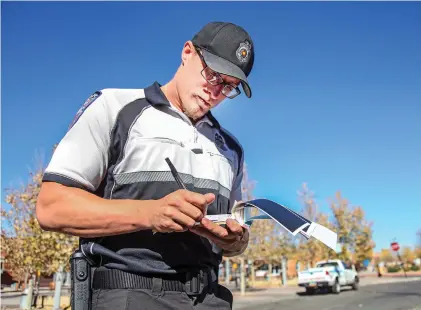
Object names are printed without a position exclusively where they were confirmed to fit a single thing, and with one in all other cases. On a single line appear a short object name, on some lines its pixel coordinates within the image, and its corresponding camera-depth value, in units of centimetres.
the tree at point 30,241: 1644
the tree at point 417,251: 9046
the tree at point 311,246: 4238
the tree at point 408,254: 9054
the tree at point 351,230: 4728
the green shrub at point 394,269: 7025
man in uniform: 152
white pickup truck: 2481
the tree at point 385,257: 10152
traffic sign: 2873
